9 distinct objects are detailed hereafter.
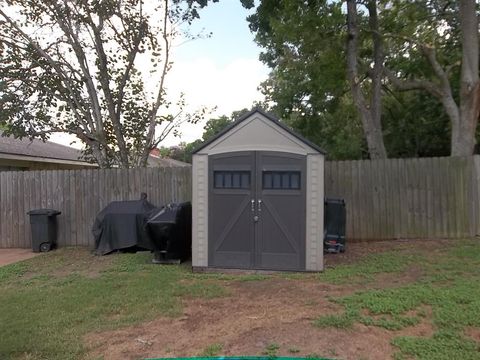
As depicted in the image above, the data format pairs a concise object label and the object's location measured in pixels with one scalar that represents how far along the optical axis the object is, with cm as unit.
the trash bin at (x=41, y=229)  1046
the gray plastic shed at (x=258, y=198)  728
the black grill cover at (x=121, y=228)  954
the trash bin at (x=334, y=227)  884
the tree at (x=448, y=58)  997
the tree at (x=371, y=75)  1096
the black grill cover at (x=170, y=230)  830
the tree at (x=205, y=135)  4408
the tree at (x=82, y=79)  1234
